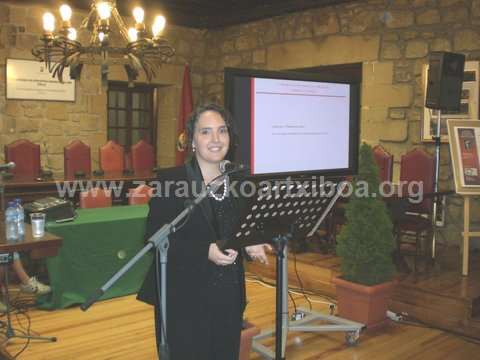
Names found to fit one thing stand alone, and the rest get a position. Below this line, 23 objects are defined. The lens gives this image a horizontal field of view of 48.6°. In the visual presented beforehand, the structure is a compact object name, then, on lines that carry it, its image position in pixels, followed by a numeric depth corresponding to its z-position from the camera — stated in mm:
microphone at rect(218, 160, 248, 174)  1820
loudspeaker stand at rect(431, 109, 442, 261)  4656
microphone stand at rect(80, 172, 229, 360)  1724
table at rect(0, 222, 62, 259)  2779
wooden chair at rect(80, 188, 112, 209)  4539
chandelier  4574
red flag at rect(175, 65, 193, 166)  8164
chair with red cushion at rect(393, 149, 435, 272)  4523
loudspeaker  4602
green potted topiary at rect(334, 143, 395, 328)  3510
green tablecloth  3859
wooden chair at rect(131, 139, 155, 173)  7023
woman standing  2010
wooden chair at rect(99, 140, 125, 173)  6703
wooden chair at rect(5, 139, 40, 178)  6031
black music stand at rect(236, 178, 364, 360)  1861
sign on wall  6695
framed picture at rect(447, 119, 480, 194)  4312
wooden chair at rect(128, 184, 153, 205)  4840
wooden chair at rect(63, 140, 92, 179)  6383
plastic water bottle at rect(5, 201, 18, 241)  2920
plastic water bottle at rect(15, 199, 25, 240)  2969
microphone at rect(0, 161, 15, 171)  3077
